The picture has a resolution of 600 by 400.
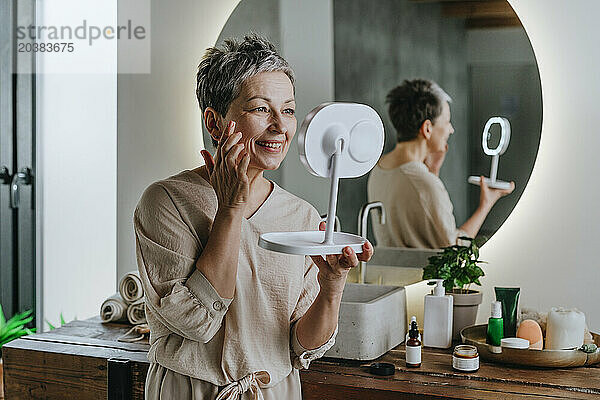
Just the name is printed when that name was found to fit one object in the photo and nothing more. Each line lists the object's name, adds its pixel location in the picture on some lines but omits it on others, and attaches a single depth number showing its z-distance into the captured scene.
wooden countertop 1.74
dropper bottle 1.92
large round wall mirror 2.18
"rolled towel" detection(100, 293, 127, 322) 2.42
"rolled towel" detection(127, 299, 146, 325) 2.35
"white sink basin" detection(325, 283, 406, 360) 1.97
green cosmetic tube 2.02
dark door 3.27
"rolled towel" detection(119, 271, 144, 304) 2.37
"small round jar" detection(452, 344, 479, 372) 1.87
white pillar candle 1.90
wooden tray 1.86
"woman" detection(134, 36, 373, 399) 1.45
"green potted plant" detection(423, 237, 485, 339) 2.14
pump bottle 2.09
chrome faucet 2.38
